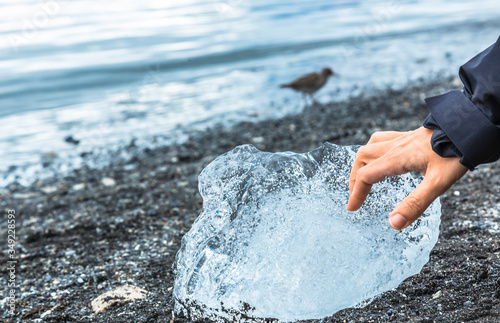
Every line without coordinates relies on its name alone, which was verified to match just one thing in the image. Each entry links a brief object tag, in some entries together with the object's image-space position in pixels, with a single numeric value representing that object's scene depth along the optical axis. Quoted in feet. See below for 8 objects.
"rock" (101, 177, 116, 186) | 15.21
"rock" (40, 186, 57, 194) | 15.31
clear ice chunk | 6.66
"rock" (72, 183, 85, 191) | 15.15
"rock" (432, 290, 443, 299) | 7.07
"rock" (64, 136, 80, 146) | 20.58
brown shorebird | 22.98
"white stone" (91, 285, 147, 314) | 8.04
